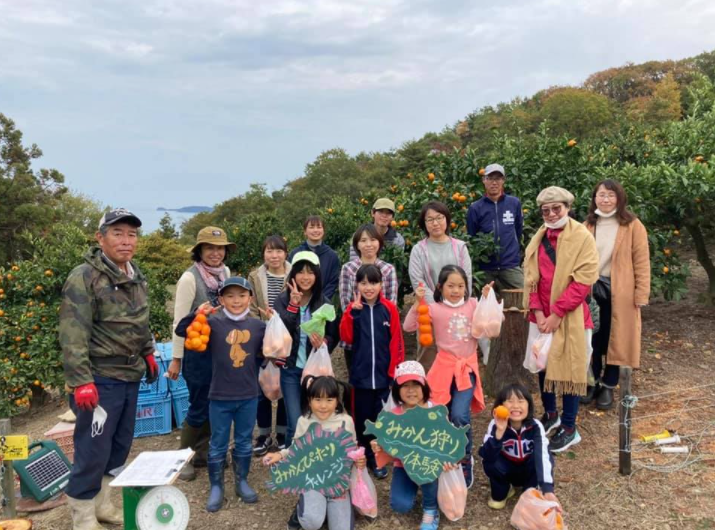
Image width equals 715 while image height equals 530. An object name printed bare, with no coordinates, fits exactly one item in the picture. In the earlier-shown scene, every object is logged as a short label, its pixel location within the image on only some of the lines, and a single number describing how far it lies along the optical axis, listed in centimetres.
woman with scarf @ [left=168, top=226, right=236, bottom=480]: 375
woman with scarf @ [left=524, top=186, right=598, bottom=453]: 370
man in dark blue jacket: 487
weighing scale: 280
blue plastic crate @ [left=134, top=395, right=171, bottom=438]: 471
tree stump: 470
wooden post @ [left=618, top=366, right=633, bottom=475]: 350
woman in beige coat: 419
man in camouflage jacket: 303
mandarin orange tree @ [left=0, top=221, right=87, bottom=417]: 619
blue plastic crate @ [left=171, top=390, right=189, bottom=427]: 480
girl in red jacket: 361
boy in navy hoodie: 348
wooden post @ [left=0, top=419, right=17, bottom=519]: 339
